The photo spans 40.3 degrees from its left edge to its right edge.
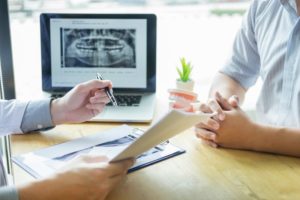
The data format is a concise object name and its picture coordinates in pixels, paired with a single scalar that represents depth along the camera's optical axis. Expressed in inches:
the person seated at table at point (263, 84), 42.6
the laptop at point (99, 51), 58.3
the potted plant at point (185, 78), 61.0
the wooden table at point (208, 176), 34.6
